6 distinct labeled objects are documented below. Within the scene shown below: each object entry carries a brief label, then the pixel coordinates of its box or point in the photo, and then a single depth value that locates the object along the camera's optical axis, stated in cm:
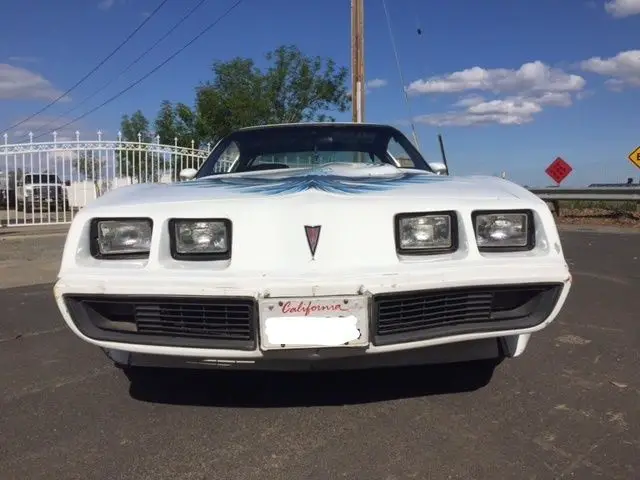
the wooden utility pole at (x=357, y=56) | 1291
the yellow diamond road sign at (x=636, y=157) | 1623
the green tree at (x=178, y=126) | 2208
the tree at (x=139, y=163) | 1345
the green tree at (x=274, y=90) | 1816
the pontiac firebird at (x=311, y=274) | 236
